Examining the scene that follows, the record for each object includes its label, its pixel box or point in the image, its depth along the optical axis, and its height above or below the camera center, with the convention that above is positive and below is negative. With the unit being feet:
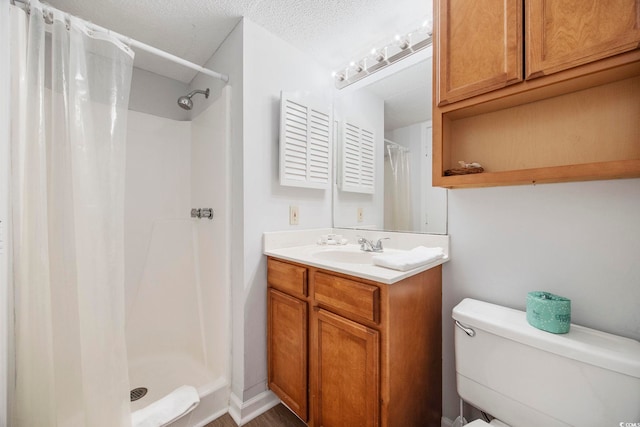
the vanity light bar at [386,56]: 4.50 +3.08
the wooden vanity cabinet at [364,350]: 3.13 -1.97
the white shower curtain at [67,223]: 3.02 -0.14
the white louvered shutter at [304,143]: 5.06 +1.43
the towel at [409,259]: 3.26 -0.68
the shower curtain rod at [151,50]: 3.47 +2.66
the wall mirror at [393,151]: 4.52 +1.20
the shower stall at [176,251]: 5.35 -0.98
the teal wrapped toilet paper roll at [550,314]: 2.80 -1.19
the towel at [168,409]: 3.85 -3.17
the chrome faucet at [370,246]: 4.78 -0.69
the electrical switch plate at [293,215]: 5.41 -0.10
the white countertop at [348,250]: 3.17 -0.79
